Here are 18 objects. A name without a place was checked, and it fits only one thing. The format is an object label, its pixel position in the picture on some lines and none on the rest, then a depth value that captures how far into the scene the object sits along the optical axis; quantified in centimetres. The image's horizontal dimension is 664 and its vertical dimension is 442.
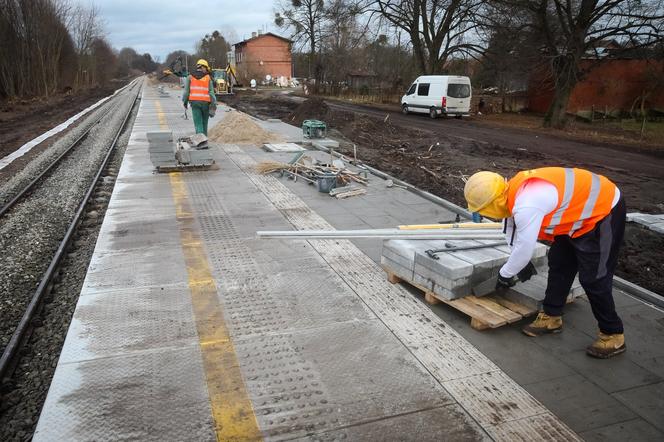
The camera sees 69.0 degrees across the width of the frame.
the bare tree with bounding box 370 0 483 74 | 2941
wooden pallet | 389
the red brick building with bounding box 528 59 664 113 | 2852
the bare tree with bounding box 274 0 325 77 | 4859
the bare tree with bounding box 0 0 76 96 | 3166
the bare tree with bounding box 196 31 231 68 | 8069
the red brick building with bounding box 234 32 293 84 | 8396
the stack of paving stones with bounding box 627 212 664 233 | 646
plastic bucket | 843
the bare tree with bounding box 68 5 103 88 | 5109
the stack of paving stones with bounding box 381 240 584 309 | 414
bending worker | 329
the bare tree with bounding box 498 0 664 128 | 1914
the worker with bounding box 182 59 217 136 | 1149
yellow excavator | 4088
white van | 2478
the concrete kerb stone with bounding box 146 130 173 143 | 964
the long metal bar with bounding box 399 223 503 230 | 520
